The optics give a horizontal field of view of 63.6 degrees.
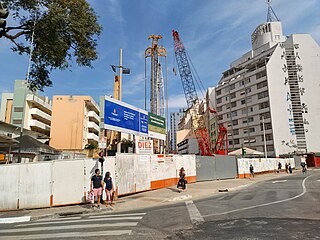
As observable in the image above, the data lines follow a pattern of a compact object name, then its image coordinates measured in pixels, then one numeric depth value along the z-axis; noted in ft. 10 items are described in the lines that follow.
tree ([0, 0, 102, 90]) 39.29
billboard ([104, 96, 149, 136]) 52.21
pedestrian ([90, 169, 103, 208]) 37.58
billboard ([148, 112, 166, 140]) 69.56
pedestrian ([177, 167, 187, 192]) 54.60
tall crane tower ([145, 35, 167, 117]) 210.30
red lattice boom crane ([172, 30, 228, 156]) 182.74
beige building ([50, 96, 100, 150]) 197.57
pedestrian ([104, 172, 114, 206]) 39.93
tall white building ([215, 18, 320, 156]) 204.13
